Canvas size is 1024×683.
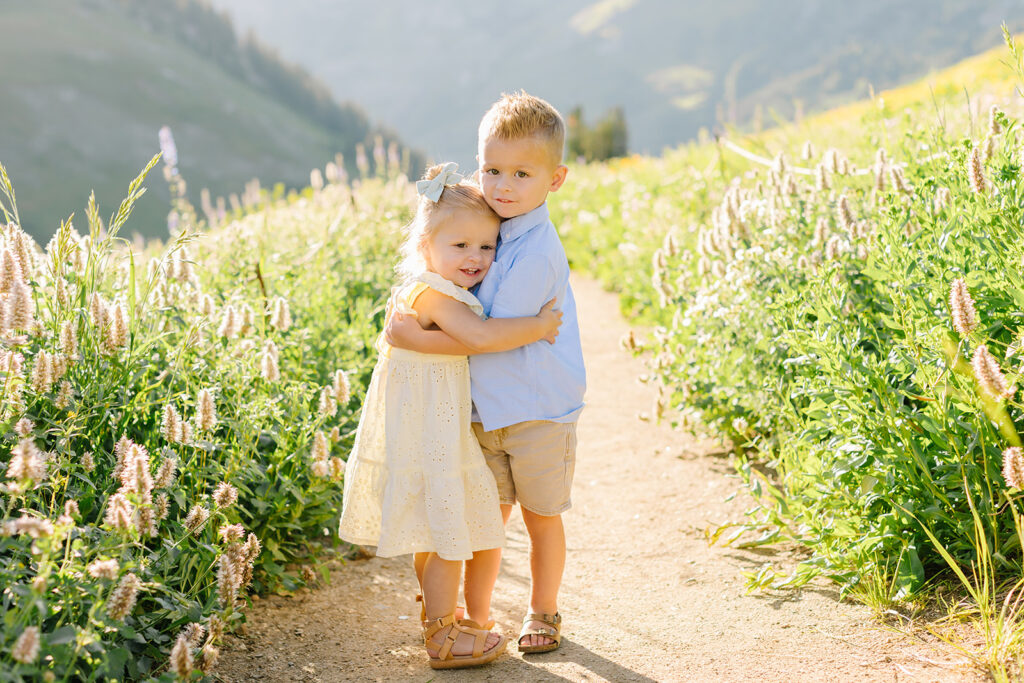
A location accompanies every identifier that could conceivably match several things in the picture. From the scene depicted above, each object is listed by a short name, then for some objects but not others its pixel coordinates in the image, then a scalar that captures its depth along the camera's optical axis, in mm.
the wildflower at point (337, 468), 3111
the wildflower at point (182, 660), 2053
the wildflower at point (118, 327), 2672
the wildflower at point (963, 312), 2240
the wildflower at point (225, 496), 2557
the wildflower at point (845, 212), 3803
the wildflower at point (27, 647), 1679
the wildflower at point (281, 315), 3465
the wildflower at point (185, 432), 2510
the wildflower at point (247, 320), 3475
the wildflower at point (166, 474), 2393
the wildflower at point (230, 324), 3180
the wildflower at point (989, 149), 3287
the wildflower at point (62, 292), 2578
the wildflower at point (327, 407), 3244
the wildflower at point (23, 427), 2242
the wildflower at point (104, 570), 1873
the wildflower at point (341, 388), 3135
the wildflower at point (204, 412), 2619
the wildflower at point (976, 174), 2773
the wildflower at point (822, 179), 4229
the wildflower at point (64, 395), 2492
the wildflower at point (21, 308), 2168
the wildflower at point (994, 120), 3139
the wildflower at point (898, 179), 3648
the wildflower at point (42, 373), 2363
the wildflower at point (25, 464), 1840
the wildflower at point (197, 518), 2414
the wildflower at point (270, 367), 3148
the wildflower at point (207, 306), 3361
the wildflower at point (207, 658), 2127
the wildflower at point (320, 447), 3066
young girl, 2709
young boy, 2689
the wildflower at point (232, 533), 2357
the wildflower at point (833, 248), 3531
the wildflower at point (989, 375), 2068
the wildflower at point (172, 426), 2488
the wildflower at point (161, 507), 2389
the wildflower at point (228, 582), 2287
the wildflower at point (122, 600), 1936
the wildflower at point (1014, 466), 2150
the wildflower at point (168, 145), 4453
